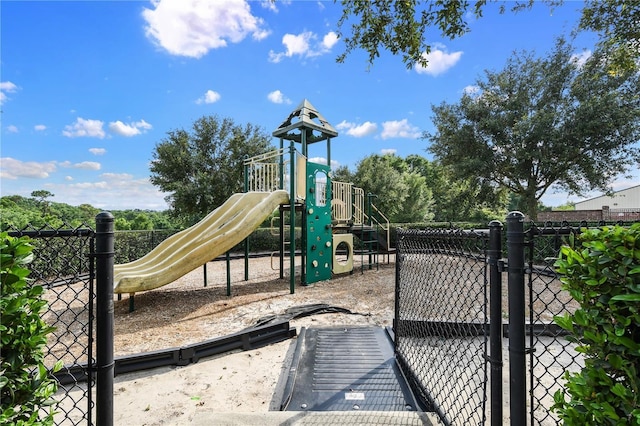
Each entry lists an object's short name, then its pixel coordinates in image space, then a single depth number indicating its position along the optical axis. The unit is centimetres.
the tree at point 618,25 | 573
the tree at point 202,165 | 1573
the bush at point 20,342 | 105
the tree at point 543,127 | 975
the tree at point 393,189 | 2269
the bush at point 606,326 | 87
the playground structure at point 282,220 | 541
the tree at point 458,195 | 1311
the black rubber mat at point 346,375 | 227
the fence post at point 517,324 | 124
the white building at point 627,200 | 2316
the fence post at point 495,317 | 136
